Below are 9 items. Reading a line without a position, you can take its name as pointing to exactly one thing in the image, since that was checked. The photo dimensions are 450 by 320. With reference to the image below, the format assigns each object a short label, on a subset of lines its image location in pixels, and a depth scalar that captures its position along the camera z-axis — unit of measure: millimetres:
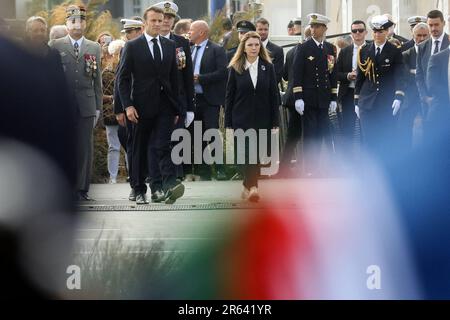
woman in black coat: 11789
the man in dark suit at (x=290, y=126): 14703
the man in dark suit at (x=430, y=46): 12391
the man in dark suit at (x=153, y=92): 11422
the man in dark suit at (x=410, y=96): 13242
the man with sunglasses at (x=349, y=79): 14156
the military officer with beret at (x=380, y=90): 12883
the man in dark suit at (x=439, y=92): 11336
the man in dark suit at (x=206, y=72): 14305
